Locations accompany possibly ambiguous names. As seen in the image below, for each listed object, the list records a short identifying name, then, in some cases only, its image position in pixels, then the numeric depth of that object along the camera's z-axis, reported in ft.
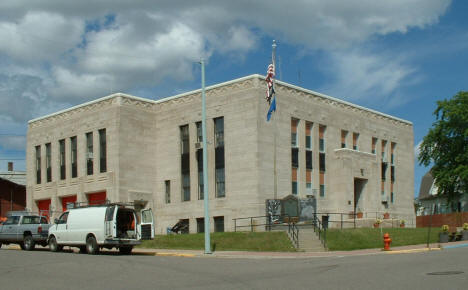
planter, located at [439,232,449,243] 115.14
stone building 138.00
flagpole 137.08
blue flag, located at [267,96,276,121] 130.11
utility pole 95.06
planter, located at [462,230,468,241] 119.34
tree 188.24
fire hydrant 95.55
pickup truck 102.73
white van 89.76
